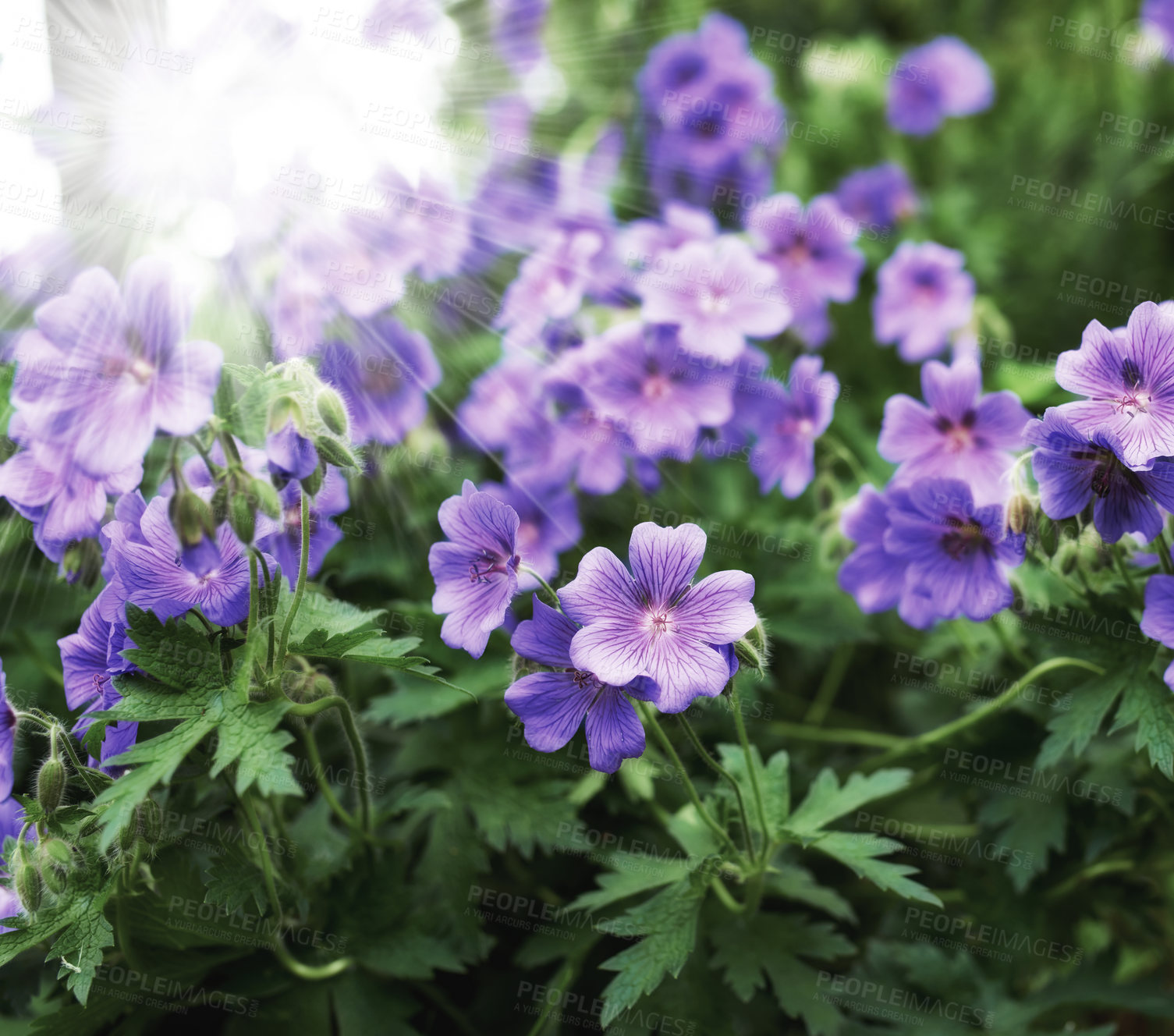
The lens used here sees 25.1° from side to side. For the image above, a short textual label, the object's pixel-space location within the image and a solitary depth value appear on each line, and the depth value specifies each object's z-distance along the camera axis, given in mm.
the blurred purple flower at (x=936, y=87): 894
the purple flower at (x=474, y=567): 621
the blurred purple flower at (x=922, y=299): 779
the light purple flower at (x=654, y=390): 712
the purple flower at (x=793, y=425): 712
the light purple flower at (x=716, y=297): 711
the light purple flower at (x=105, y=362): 599
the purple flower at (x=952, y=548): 657
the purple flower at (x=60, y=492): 622
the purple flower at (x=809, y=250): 779
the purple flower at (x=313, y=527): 654
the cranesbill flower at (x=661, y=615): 602
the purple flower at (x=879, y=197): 870
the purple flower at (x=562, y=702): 611
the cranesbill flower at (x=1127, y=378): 619
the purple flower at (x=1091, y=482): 624
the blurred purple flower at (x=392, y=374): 747
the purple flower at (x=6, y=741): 626
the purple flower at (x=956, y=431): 680
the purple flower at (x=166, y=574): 616
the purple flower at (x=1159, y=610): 630
